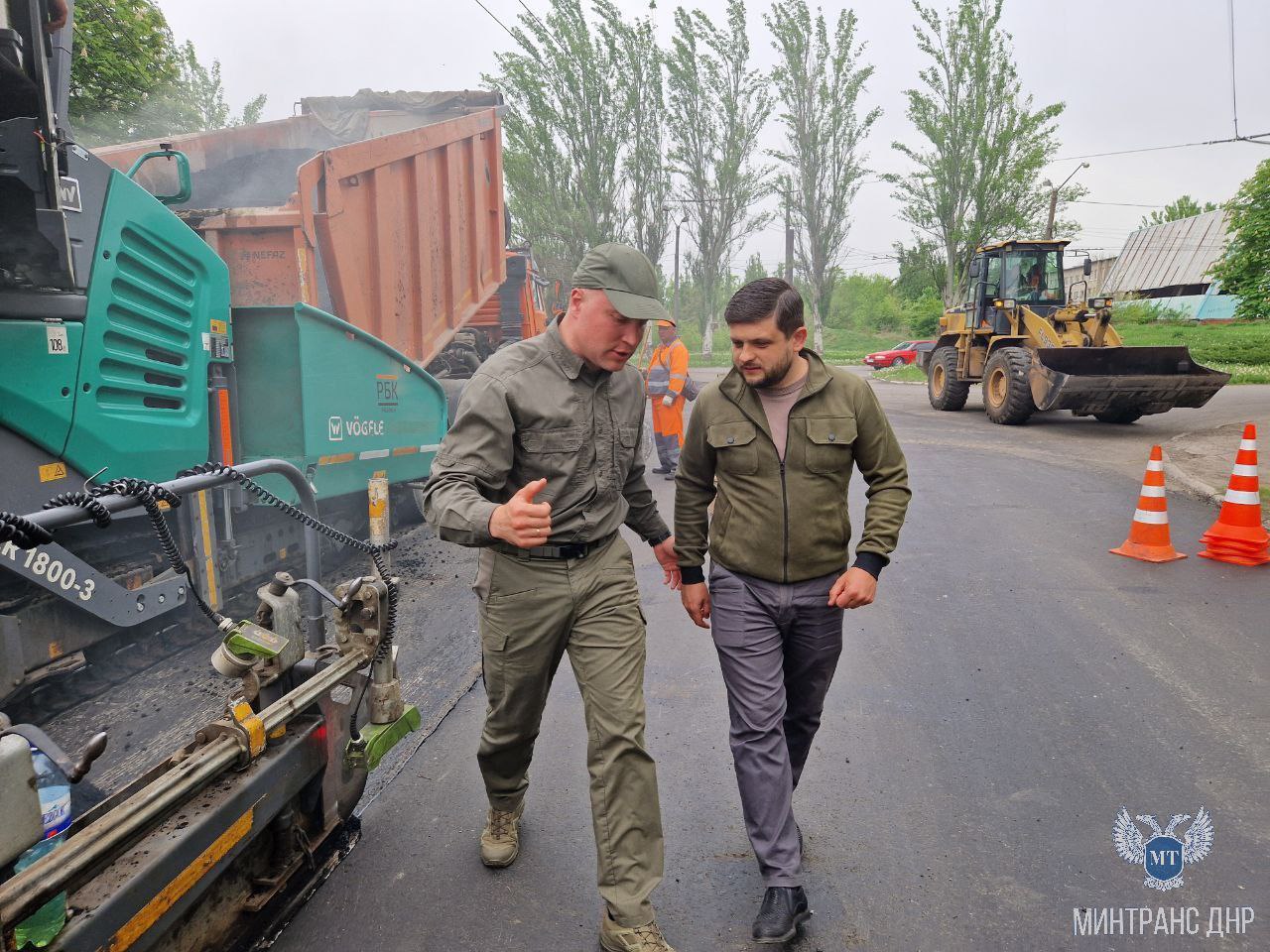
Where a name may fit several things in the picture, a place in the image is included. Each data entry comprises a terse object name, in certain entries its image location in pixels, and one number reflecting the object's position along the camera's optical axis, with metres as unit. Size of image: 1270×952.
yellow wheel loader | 11.66
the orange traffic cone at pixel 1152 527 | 5.86
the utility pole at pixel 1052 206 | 31.00
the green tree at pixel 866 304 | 54.50
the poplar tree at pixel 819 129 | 32.97
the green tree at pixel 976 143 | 30.05
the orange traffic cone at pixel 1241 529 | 5.77
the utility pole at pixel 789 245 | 34.47
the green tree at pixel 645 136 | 29.27
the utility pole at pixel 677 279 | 36.22
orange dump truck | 5.53
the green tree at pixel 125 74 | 12.01
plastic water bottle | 1.72
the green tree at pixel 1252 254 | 12.90
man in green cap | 2.26
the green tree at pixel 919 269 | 34.12
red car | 33.75
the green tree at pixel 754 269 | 63.38
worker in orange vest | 8.91
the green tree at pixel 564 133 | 26.86
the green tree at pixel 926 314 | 43.81
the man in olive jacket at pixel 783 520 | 2.46
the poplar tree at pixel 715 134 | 32.38
